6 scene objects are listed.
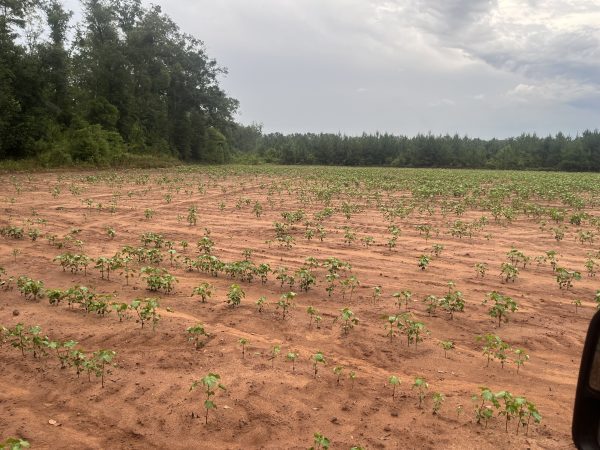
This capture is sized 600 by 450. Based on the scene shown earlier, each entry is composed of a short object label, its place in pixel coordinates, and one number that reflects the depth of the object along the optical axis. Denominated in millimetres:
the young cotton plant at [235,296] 5859
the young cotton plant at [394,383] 3869
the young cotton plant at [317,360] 4281
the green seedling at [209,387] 3662
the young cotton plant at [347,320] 5168
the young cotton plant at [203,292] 6031
